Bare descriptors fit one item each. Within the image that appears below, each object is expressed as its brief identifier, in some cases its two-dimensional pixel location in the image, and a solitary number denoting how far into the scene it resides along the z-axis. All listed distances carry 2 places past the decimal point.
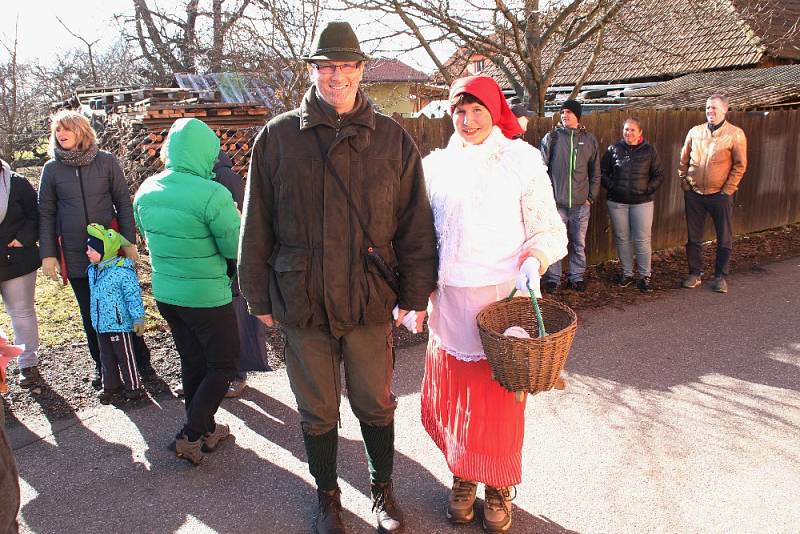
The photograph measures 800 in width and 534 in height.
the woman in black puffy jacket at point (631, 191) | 6.86
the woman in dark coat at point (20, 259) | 4.50
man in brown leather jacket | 6.71
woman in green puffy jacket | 3.37
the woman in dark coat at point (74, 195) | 4.30
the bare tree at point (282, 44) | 9.27
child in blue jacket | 4.24
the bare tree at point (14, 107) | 10.48
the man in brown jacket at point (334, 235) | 2.65
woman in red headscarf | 2.87
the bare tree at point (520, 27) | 7.80
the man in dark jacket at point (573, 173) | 6.72
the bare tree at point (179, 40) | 13.72
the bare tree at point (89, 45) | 17.20
